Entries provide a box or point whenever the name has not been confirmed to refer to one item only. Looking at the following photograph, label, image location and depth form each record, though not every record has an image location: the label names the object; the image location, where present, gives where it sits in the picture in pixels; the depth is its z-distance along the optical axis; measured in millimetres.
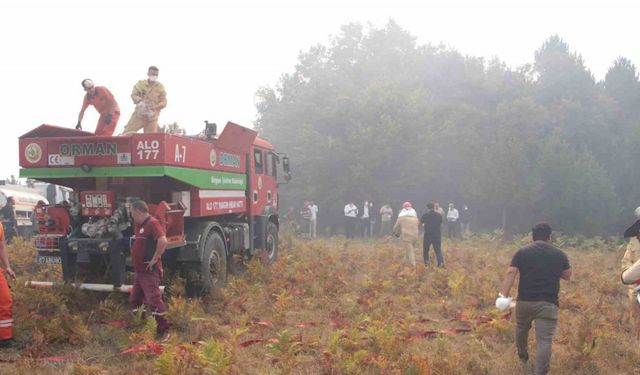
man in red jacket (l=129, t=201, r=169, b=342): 6418
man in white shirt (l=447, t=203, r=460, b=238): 22441
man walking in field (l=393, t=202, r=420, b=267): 12703
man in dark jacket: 12680
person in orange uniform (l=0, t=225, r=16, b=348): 6082
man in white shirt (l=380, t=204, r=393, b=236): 23875
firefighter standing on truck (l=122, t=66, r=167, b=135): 9320
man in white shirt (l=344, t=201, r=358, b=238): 22844
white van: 18531
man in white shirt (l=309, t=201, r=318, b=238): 23381
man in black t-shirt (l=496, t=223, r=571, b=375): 5309
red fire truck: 7496
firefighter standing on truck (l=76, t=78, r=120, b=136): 8586
